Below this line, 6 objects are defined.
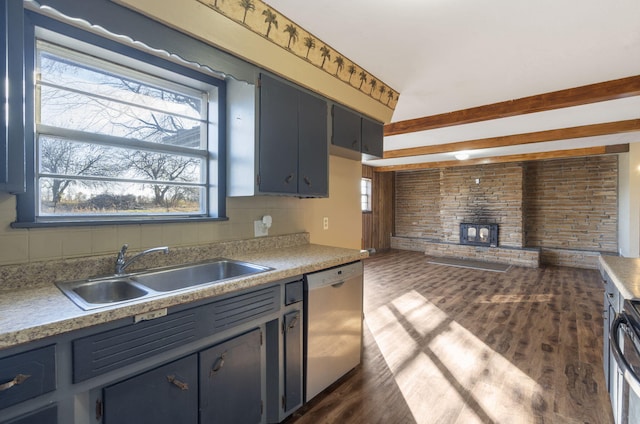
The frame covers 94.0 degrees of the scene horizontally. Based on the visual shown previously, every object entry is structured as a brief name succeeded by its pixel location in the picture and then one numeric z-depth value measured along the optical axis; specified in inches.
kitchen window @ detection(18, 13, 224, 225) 58.1
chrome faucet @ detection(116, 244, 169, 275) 59.2
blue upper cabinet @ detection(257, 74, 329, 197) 75.9
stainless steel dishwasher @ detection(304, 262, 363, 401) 71.1
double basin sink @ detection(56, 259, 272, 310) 52.7
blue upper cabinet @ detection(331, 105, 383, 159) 96.0
